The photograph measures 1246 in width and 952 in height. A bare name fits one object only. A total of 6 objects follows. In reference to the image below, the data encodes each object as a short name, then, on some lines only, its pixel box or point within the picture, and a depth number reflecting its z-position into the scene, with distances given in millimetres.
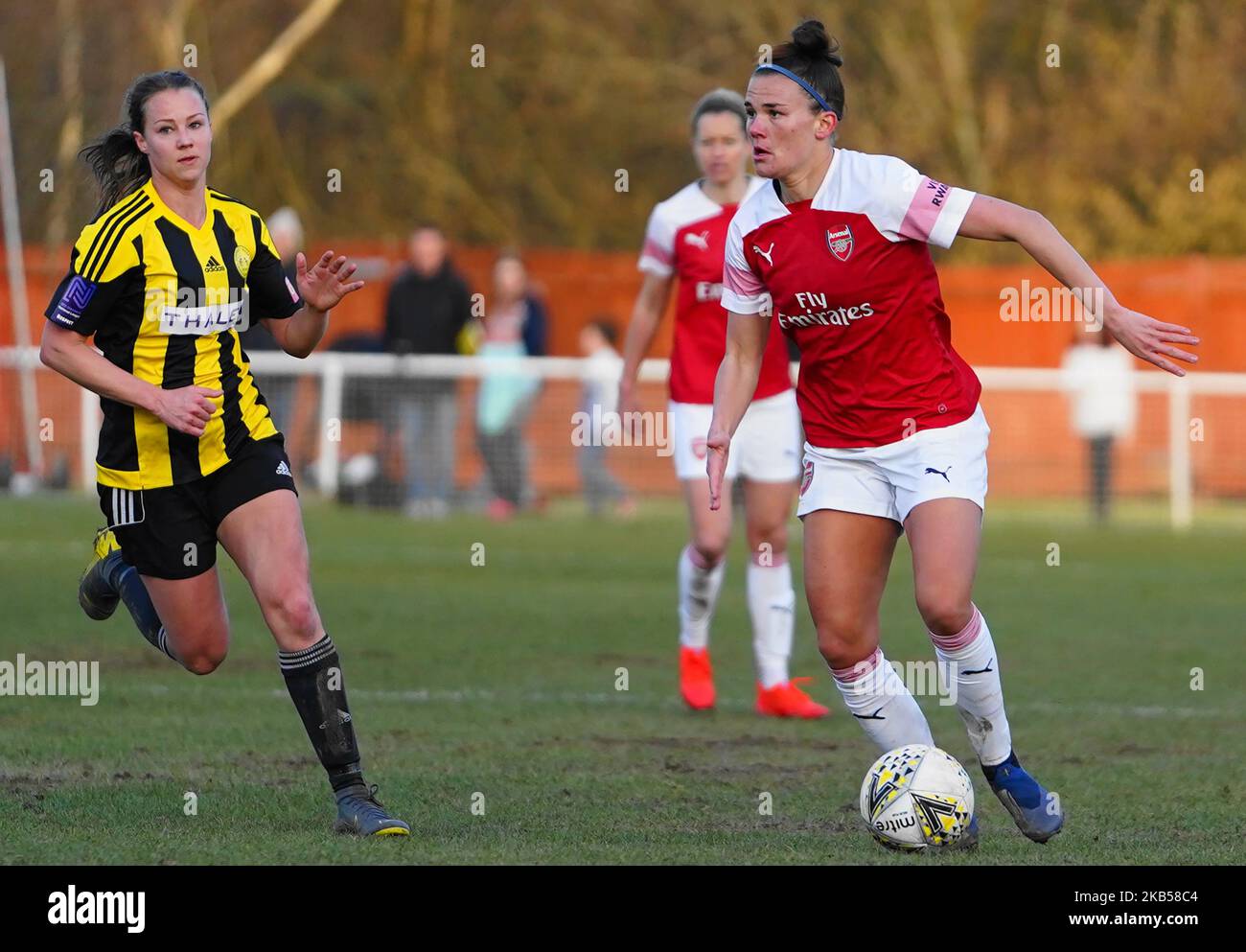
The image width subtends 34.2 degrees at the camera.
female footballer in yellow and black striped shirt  5727
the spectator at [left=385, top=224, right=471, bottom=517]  18984
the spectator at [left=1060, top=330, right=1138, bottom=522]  19656
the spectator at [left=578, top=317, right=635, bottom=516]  19875
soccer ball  5496
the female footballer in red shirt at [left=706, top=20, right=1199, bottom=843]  5578
